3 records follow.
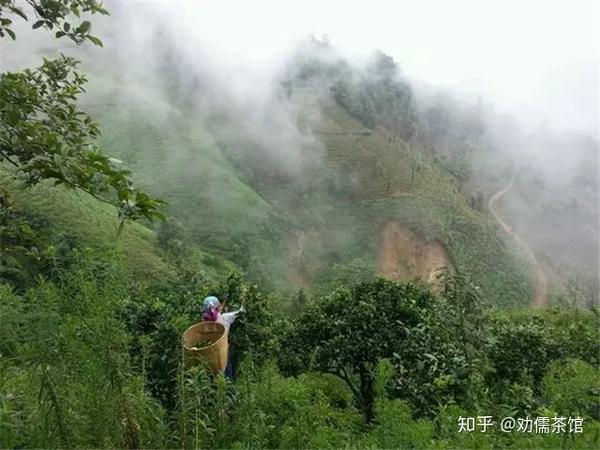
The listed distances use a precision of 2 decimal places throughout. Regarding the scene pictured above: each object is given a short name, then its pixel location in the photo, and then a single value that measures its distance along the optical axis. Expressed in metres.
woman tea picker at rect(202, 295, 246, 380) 5.25
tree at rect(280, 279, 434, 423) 5.11
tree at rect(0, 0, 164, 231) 2.23
